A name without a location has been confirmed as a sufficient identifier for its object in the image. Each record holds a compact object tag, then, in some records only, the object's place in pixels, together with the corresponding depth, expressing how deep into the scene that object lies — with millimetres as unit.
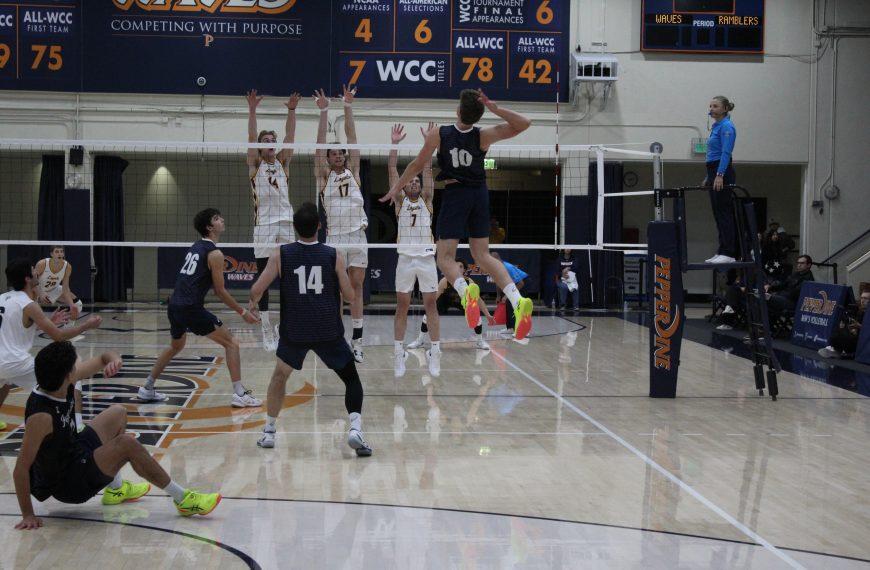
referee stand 8281
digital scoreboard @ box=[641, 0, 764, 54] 17875
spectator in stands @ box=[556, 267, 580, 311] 18109
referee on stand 8526
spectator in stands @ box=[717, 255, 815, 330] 13492
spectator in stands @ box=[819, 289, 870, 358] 11500
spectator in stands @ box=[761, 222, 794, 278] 14477
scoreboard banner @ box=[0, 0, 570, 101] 16641
